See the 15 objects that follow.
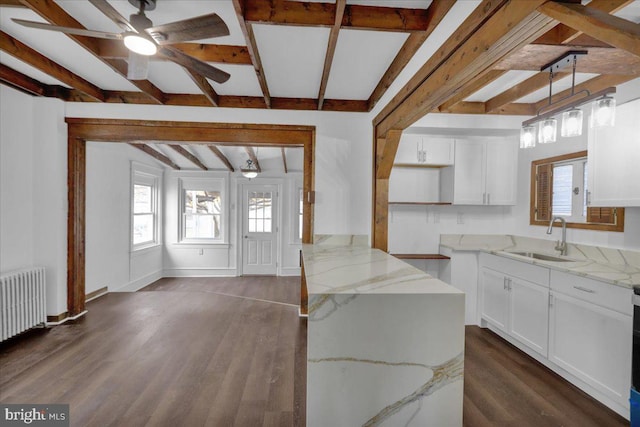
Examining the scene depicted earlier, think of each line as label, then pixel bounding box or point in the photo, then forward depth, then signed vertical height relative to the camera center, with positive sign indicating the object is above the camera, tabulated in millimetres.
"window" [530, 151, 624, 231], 2893 +160
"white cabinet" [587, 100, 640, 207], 2281 +391
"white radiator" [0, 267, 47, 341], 2918 -945
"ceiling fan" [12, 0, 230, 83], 1687 +984
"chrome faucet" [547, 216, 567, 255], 3124 -255
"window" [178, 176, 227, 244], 6949 -96
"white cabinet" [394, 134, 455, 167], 3729 +699
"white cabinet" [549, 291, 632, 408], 2047 -948
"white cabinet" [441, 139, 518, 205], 3744 +448
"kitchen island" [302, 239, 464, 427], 1491 -707
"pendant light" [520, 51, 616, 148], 1743 +598
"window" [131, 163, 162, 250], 5816 +0
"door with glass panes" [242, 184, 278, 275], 7062 -574
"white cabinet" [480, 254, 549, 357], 2717 -860
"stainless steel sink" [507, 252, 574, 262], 3160 -478
